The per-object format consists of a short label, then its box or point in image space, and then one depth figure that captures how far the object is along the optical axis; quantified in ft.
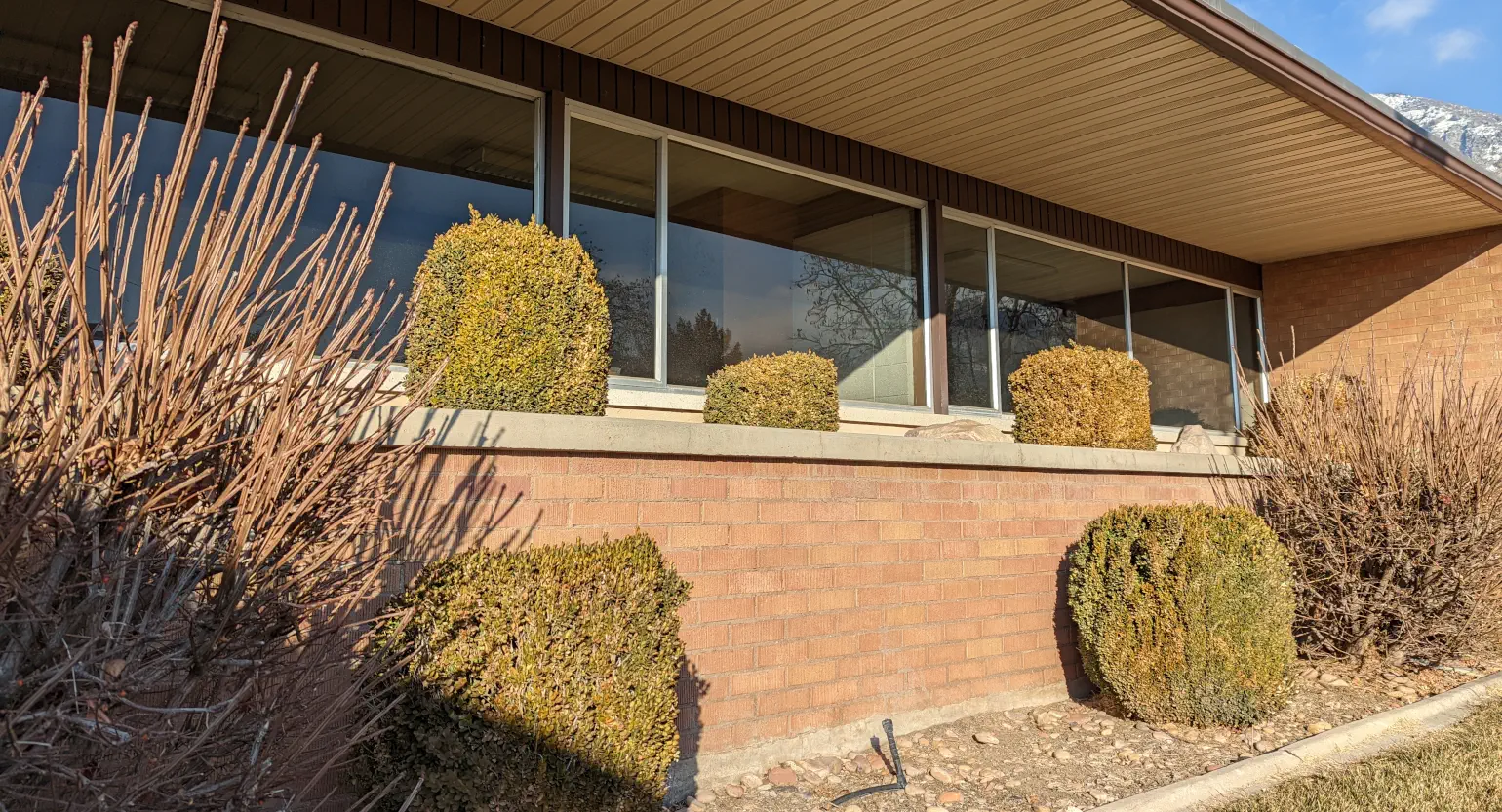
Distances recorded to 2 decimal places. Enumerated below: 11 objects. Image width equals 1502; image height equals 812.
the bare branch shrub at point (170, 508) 5.87
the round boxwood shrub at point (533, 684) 9.92
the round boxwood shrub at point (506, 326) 15.33
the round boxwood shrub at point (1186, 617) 17.81
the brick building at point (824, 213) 15.43
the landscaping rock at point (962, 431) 25.58
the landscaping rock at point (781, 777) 15.10
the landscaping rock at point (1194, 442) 34.30
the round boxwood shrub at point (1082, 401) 25.55
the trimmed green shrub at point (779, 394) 20.77
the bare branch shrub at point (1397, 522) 22.09
